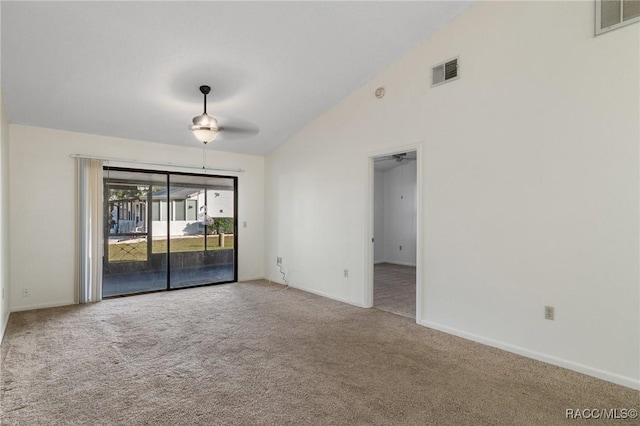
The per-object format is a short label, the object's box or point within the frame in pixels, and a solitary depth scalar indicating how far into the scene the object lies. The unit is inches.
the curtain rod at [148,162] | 191.9
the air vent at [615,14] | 100.3
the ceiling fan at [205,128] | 132.3
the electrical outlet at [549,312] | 116.6
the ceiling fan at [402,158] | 302.7
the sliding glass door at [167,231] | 211.2
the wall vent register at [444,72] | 144.6
